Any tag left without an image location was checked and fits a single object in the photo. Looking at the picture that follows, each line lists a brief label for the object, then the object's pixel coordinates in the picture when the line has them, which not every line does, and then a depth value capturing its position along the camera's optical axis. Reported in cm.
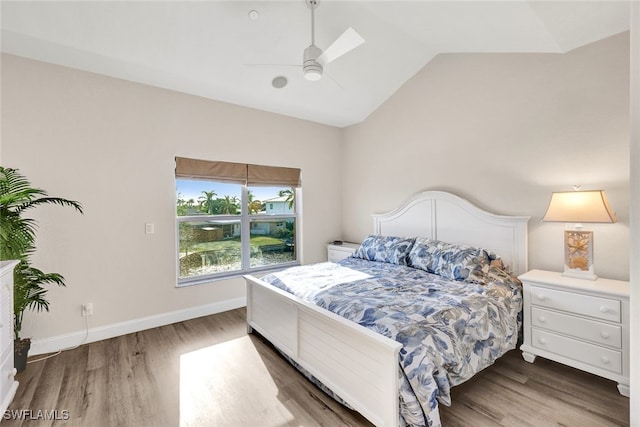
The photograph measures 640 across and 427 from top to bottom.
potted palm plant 224
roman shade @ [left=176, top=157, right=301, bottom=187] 347
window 363
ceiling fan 223
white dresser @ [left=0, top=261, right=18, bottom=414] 194
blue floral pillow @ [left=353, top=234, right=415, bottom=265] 336
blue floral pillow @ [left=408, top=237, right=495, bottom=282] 269
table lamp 227
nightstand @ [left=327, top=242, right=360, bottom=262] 430
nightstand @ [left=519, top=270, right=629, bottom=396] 207
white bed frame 172
